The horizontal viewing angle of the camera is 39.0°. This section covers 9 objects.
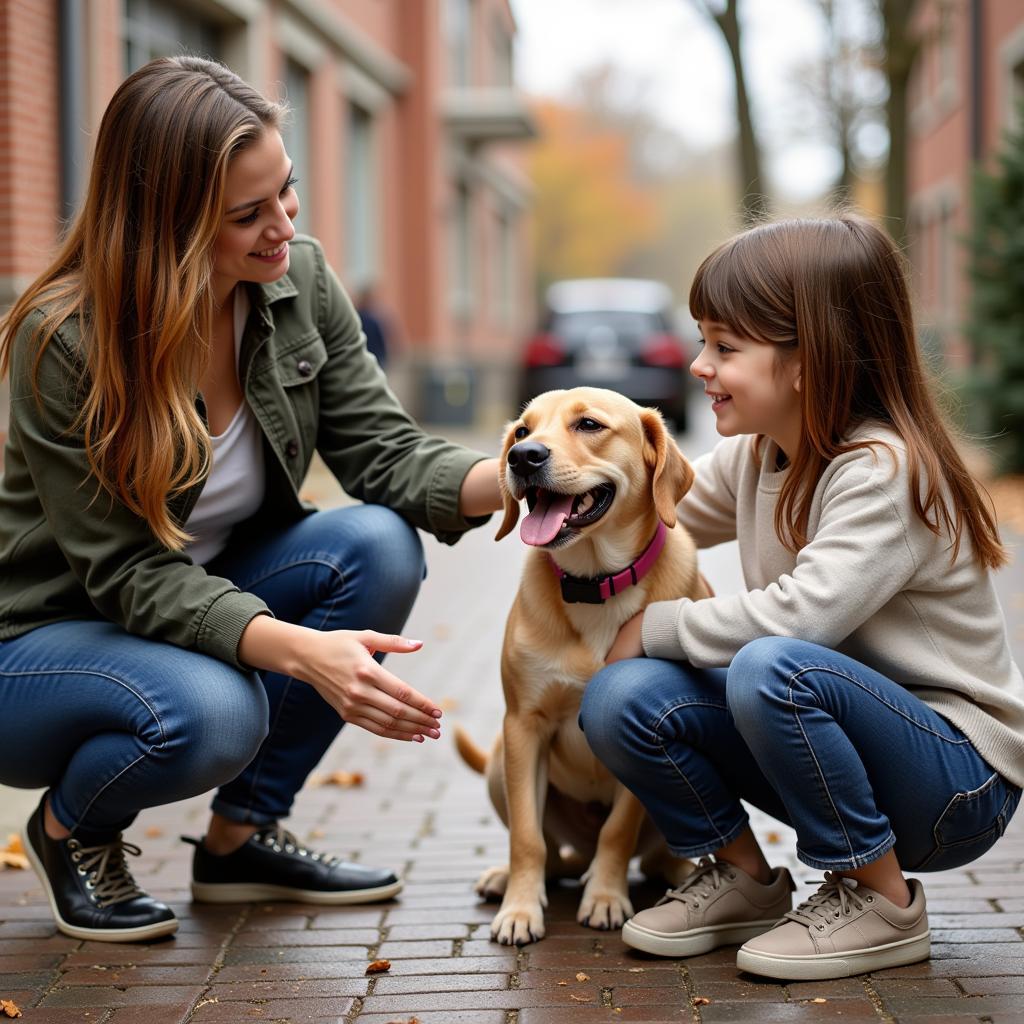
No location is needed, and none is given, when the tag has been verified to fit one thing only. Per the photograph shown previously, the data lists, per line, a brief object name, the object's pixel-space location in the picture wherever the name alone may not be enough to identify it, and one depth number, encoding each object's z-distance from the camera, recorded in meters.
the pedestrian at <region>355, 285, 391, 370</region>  17.52
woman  3.04
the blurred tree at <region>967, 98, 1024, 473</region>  12.55
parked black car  19.31
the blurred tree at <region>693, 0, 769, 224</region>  17.59
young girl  2.84
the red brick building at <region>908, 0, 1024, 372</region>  17.97
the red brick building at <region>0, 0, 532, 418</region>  8.80
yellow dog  3.21
